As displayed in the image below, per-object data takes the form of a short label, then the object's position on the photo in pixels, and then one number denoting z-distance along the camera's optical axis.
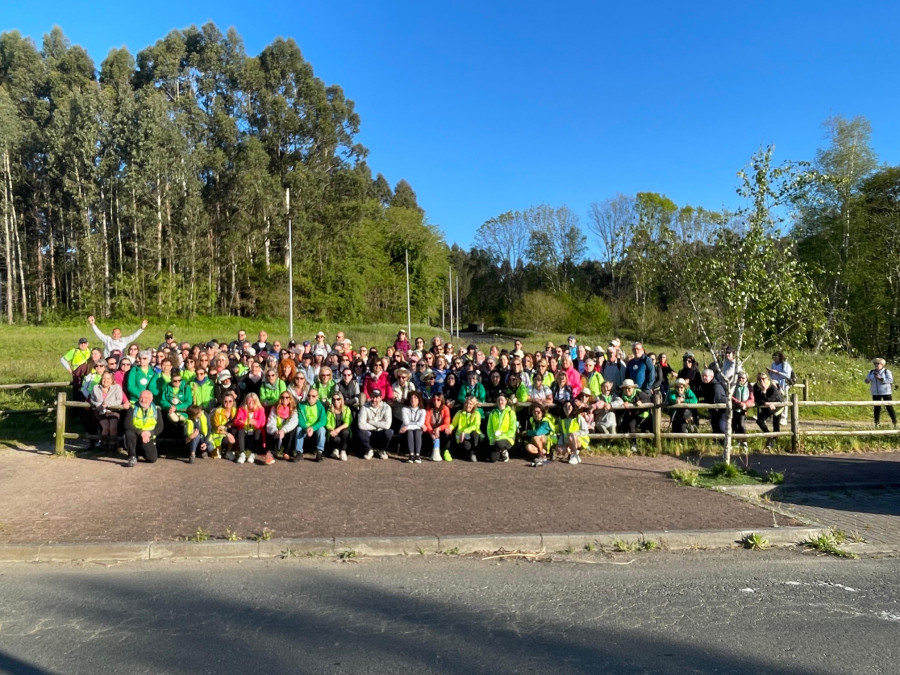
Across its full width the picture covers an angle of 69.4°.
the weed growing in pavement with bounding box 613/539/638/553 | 6.91
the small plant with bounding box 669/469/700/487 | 9.55
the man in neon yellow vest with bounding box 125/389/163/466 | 10.81
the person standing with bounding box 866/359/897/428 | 14.99
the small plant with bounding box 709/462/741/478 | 9.92
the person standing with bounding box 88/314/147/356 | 14.32
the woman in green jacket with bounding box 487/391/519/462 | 11.41
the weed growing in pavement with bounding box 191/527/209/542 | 6.77
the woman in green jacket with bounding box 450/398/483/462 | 11.49
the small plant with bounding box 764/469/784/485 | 9.67
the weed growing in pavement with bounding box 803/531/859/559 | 6.82
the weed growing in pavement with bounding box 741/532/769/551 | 7.04
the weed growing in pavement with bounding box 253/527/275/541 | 6.79
